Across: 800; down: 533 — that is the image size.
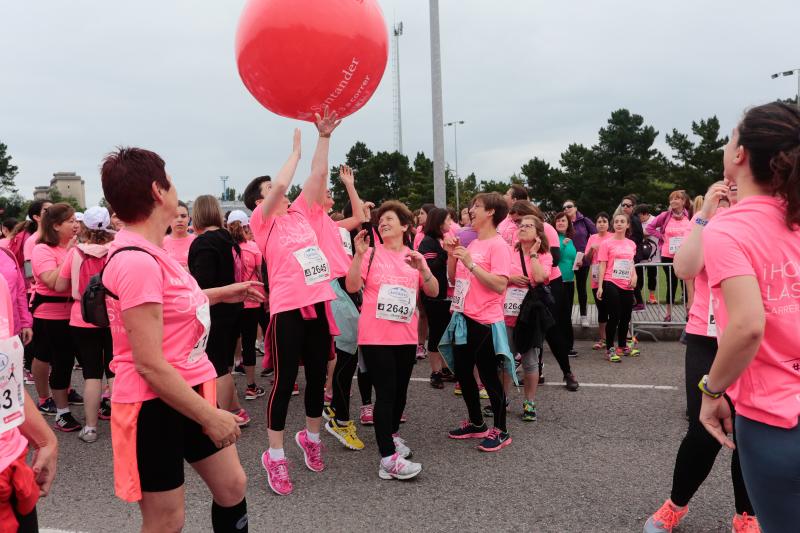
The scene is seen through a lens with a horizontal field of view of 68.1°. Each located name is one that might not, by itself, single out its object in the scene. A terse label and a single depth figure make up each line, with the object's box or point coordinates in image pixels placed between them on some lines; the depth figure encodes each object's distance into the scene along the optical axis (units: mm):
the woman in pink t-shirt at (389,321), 4039
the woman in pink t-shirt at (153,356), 1995
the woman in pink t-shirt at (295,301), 3863
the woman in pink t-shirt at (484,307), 4508
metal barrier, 8730
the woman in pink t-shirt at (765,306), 1668
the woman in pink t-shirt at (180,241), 5938
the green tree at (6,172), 59031
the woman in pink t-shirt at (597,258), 7969
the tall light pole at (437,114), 11430
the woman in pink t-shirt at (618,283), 7410
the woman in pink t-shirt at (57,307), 5203
